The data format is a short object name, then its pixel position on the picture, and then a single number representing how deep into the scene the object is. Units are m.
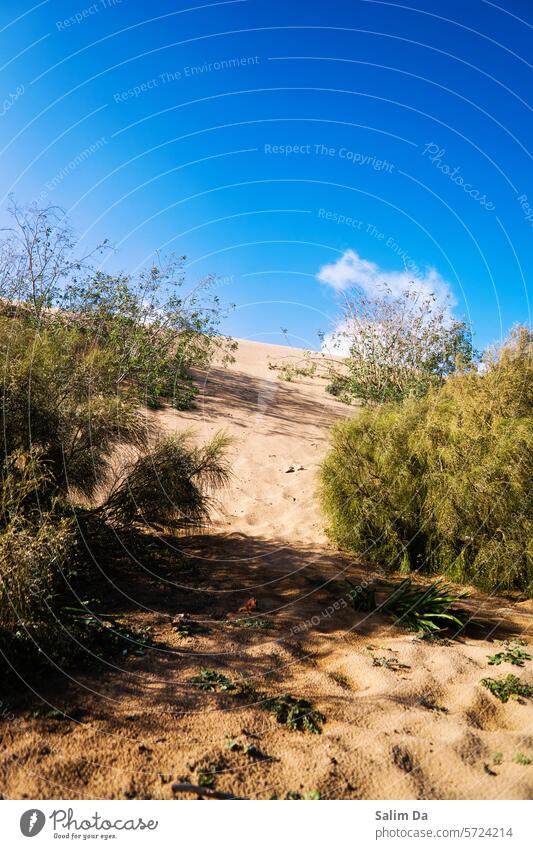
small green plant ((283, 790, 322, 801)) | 3.63
